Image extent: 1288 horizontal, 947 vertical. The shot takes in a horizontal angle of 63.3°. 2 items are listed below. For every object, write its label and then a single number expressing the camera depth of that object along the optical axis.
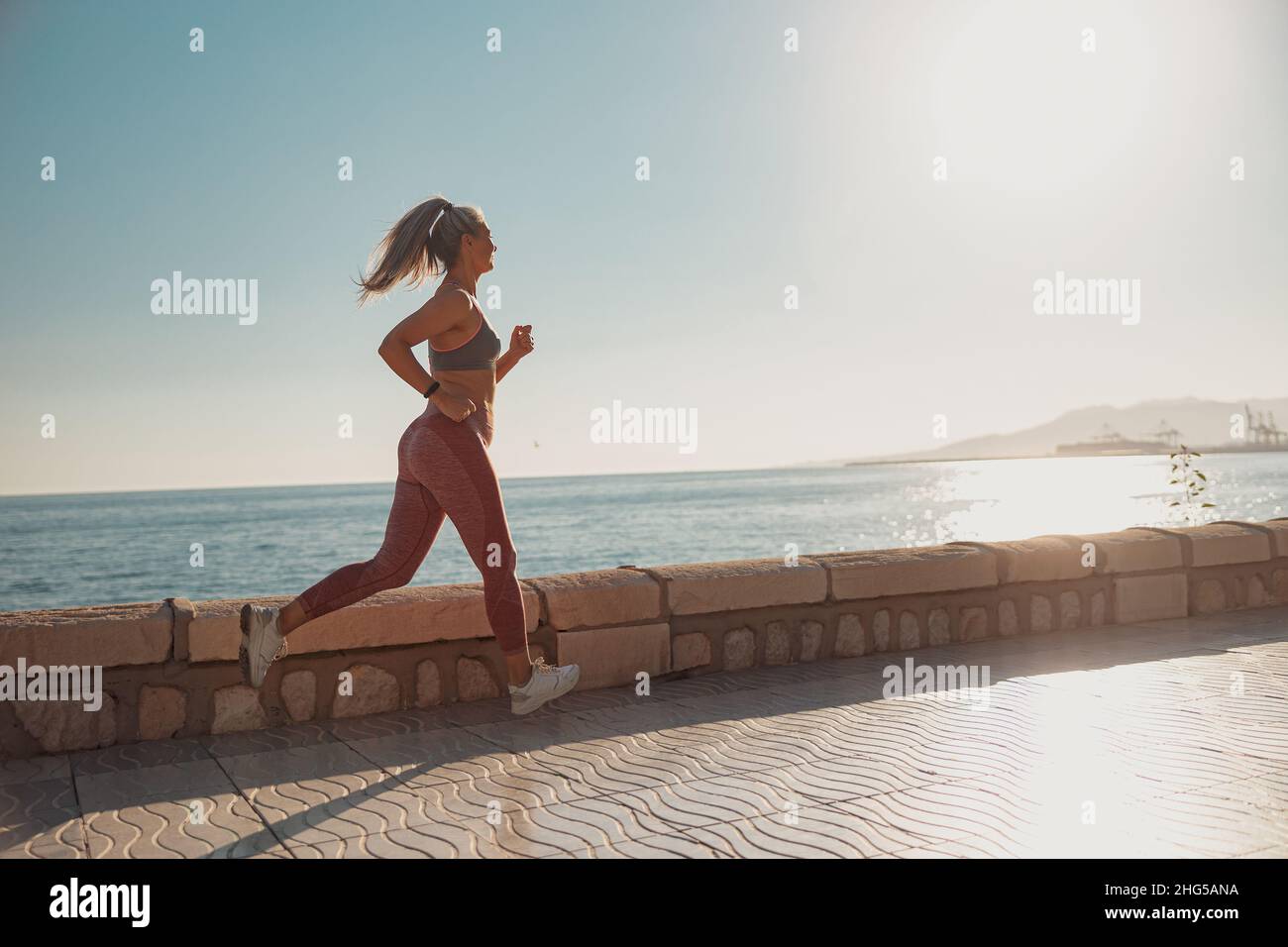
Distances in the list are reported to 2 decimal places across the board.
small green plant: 12.12
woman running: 4.18
